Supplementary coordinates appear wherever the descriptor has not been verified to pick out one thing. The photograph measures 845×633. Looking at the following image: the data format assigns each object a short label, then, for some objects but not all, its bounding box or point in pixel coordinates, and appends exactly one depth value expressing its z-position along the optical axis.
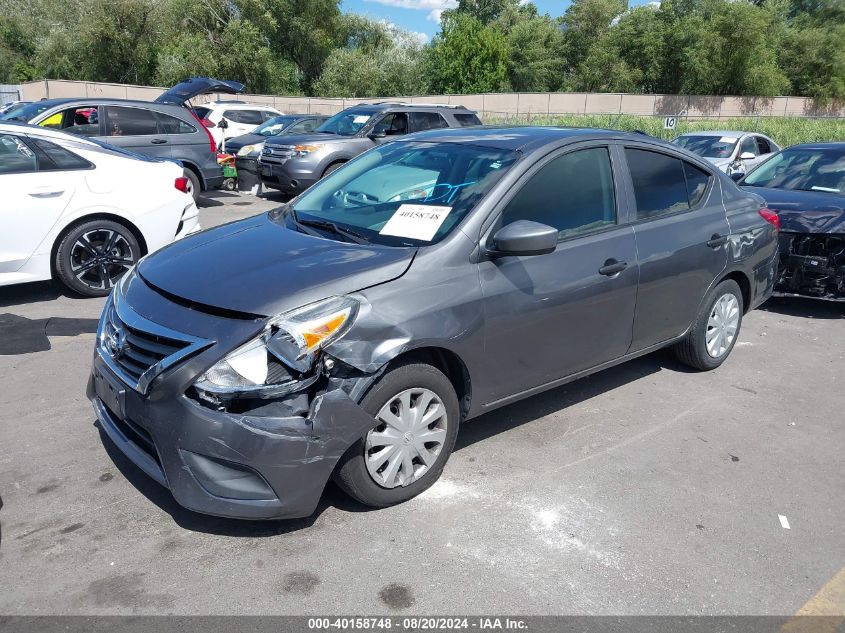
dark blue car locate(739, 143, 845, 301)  6.98
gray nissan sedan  3.04
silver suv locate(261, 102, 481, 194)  12.76
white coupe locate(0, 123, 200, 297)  6.32
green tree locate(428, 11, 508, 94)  60.00
